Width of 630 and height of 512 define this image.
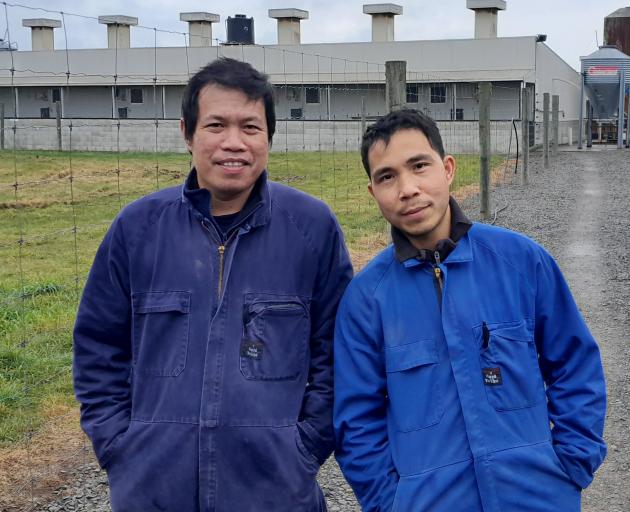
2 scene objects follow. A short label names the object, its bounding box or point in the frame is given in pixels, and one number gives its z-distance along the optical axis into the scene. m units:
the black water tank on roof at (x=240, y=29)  42.06
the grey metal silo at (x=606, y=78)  36.94
